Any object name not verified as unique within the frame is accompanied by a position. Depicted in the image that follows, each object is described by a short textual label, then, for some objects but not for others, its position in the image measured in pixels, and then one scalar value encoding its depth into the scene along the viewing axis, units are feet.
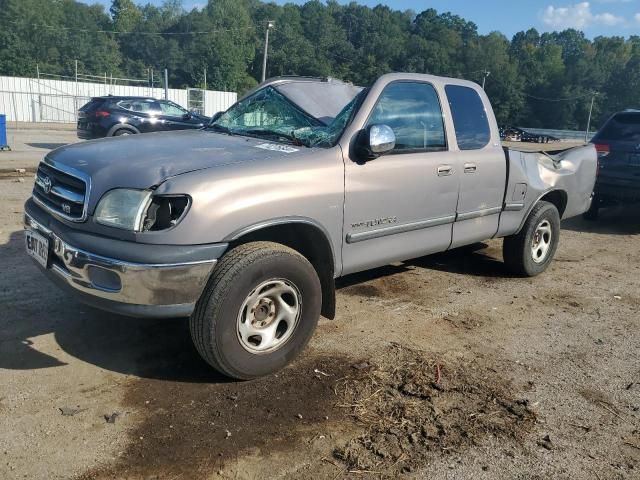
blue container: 50.80
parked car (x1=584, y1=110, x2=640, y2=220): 27.17
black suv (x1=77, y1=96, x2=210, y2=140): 50.98
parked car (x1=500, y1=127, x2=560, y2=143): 190.80
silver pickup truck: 10.00
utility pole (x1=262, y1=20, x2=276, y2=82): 122.90
